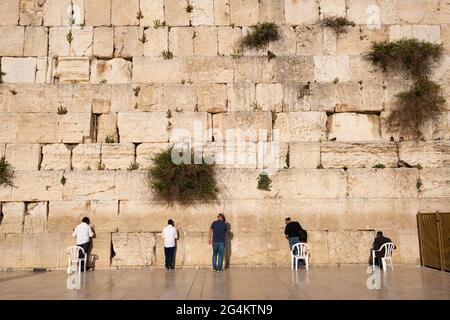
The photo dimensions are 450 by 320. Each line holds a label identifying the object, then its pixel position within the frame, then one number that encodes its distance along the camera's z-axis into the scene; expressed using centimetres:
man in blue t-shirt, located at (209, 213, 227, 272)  1002
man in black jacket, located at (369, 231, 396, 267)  988
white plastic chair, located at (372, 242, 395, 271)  963
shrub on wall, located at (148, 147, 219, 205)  1085
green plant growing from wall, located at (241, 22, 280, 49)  1224
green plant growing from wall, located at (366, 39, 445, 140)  1173
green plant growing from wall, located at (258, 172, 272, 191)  1110
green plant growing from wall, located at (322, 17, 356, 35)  1247
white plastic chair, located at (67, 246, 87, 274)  953
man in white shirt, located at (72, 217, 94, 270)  1018
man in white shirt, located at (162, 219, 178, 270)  1028
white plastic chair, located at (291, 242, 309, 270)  993
